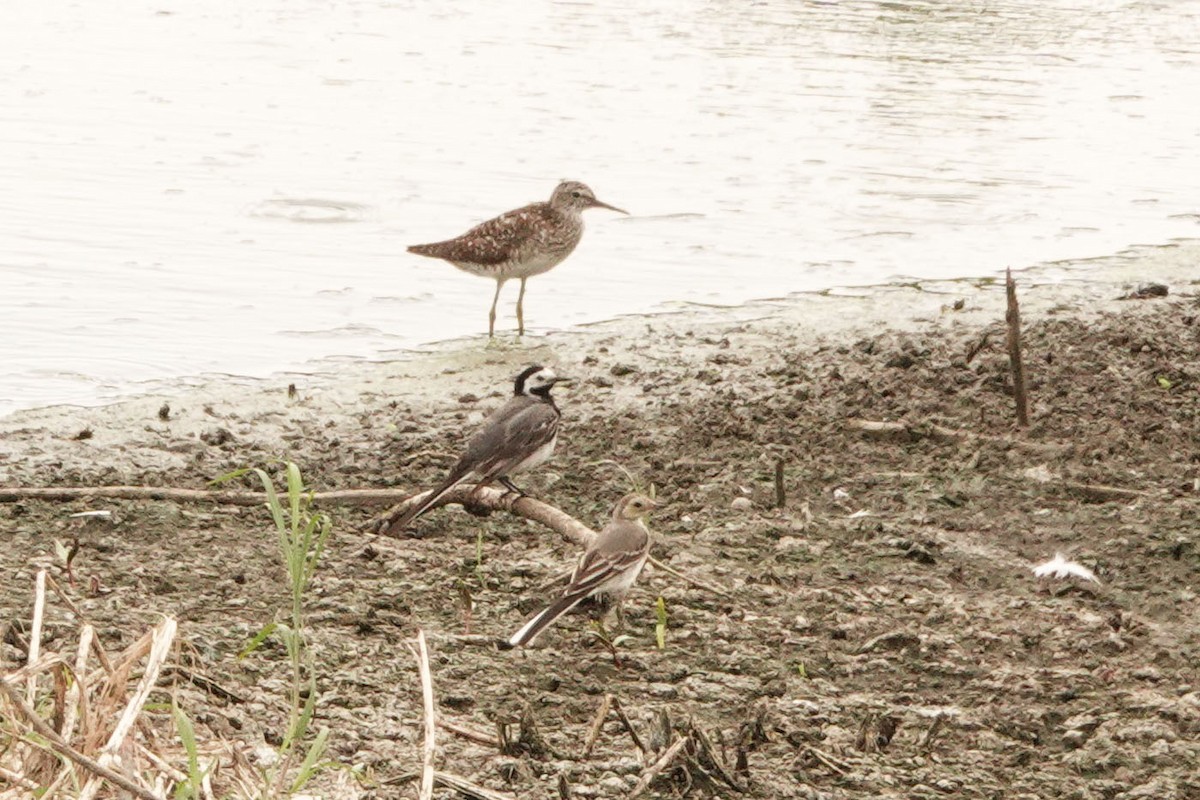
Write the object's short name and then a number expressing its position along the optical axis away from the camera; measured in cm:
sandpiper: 2220
